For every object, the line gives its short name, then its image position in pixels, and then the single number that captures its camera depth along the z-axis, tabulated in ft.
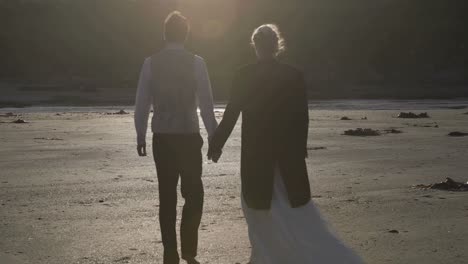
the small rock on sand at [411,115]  98.02
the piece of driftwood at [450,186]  32.60
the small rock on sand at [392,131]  68.80
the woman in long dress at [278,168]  18.75
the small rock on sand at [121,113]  116.35
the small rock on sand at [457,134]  62.89
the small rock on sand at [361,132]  65.05
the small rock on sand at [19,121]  87.06
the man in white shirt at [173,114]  20.17
